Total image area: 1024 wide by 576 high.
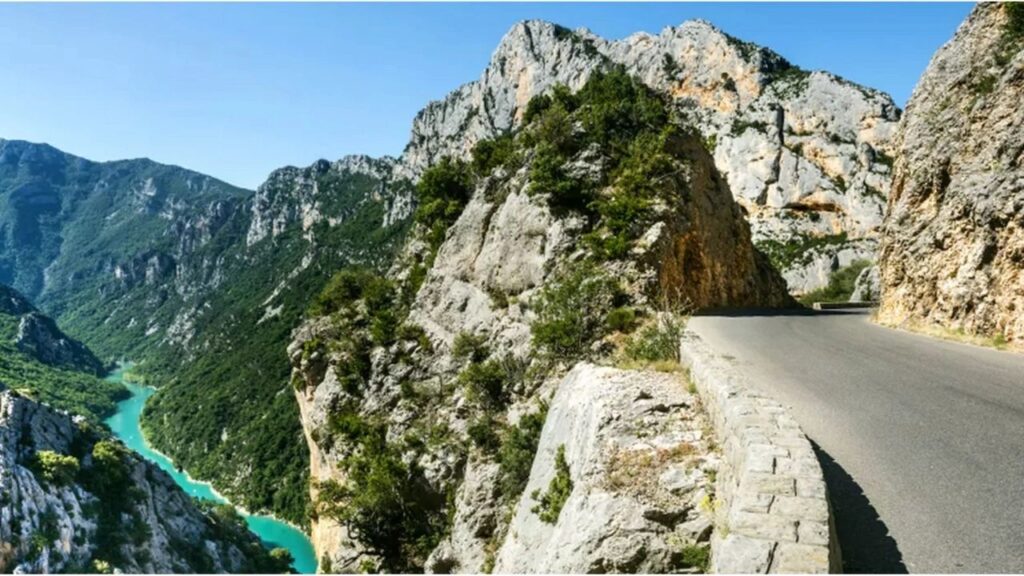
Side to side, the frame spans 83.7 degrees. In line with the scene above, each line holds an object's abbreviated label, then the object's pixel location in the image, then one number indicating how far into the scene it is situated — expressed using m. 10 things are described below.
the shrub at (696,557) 5.77
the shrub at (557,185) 23.73
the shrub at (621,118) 26.98
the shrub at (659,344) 11.34
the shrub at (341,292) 33.50
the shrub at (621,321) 16.58
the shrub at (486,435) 17.48
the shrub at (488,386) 18.72
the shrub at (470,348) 21.98
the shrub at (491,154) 33.31
